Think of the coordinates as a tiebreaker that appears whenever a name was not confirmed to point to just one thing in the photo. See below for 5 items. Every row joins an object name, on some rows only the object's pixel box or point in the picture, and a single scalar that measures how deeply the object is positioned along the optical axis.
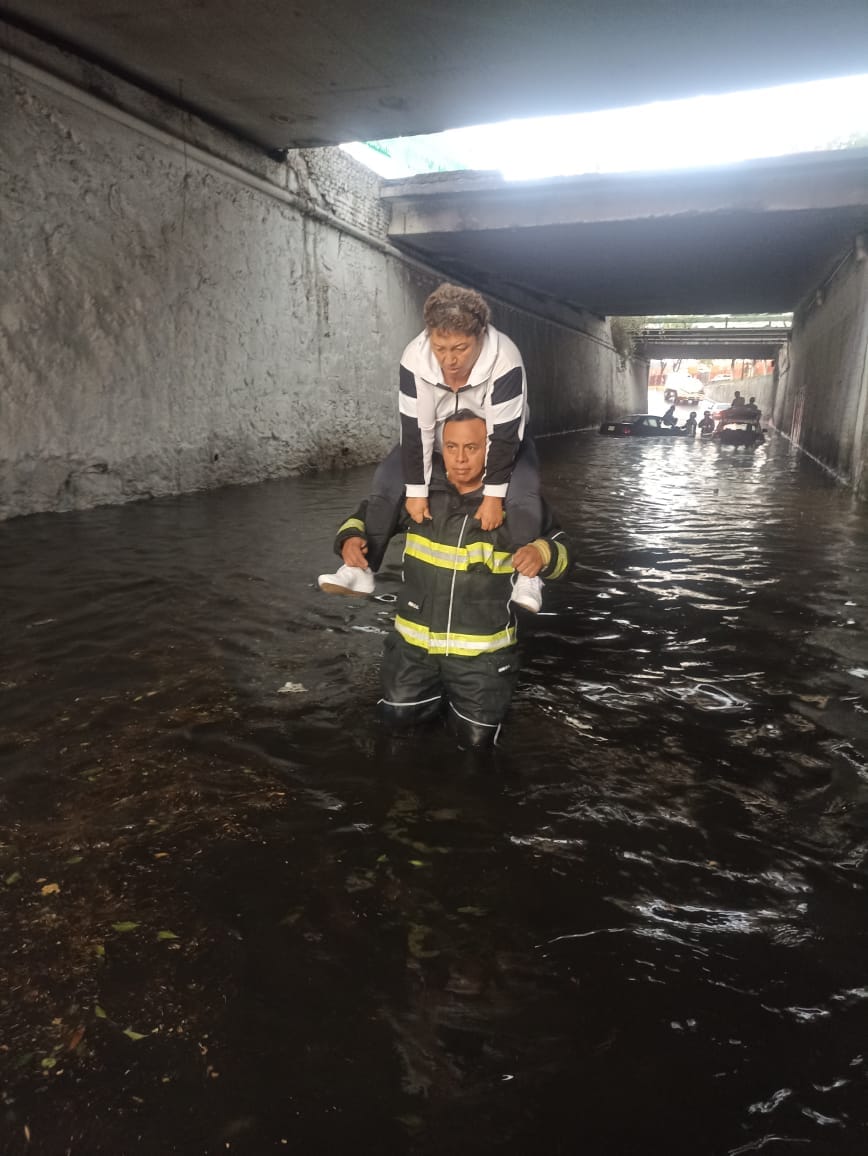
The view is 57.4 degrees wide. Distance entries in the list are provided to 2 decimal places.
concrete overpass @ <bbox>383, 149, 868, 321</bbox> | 12.16
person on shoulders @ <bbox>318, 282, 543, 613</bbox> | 2.73
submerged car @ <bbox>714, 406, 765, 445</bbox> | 22.75
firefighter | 2.95
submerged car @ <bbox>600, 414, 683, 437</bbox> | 27.28
